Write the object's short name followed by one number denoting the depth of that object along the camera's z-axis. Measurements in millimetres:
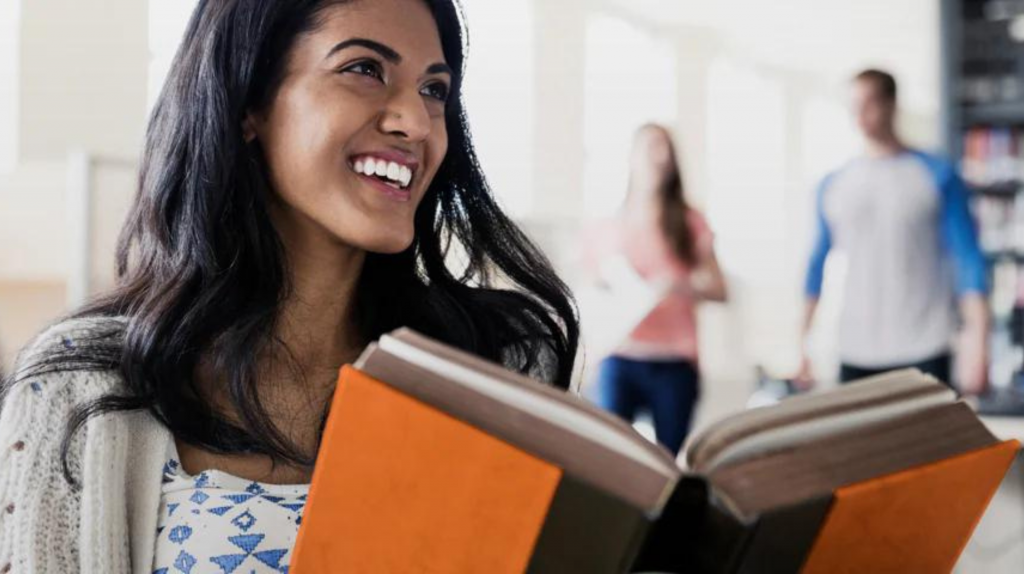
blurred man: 2875
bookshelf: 4348
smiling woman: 949
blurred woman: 3039
